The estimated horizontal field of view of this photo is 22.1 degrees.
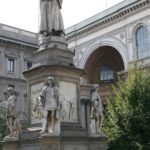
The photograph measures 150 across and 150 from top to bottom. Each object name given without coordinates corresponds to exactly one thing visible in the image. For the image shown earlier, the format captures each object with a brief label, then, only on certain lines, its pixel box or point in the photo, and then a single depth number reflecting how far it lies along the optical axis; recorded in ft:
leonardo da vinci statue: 47.42
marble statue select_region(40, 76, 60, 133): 39.14
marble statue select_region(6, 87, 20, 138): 44.24
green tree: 66.18
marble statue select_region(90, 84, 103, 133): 45.52
